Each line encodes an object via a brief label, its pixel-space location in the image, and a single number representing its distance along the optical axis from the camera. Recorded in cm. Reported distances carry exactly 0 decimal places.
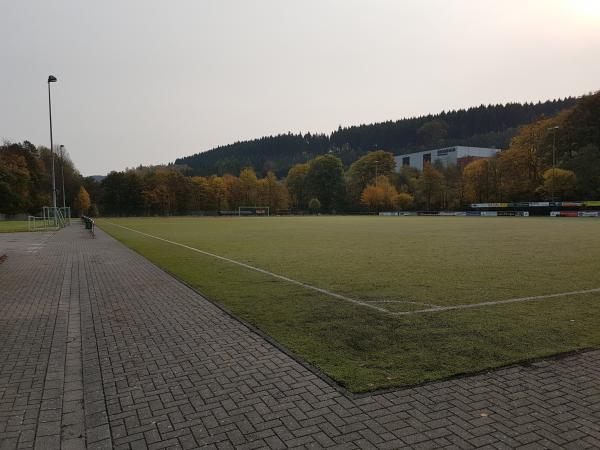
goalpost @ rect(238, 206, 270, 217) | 10362
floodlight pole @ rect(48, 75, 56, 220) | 3209
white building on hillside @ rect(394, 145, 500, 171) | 11604
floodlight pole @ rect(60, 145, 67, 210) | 9725
